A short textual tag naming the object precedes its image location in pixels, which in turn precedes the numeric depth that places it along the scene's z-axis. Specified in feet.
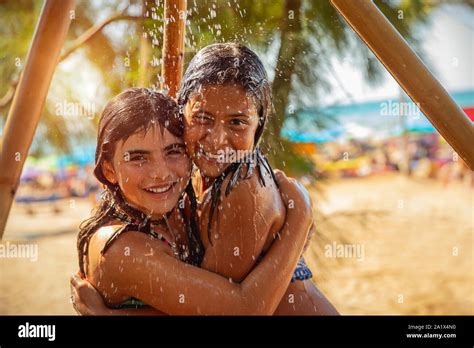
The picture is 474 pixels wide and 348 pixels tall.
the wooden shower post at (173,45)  3.36
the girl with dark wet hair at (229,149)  2.70
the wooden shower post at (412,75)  2.85
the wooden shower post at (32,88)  3.37
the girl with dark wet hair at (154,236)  2.71
